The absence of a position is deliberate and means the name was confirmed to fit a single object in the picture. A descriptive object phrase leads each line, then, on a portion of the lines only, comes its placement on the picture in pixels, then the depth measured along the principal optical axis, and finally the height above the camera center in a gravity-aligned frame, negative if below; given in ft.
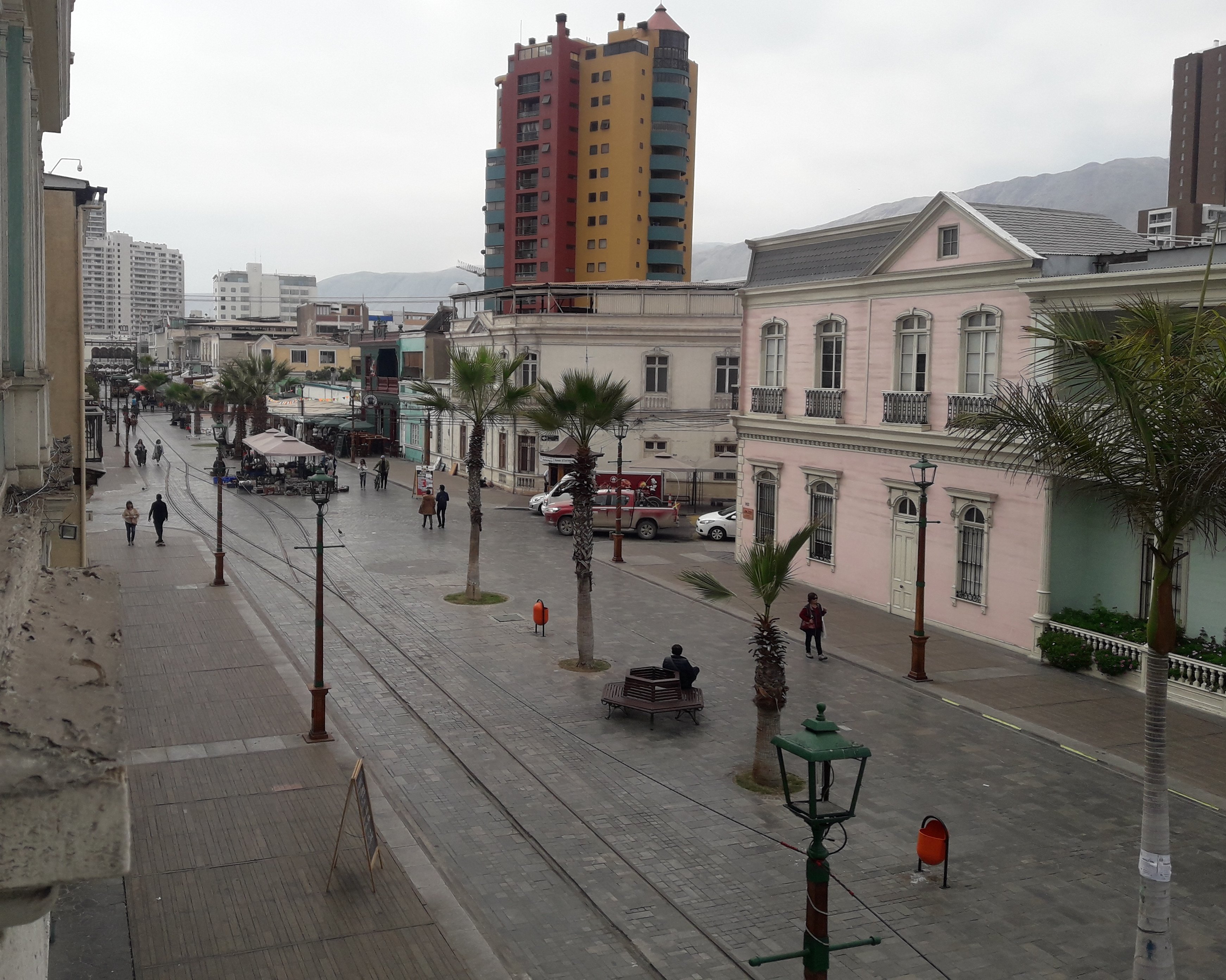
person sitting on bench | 58.59 -13.48
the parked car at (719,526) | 123.44 -12.54
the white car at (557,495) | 129.18 -9.95
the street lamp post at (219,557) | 92.12 -12.60
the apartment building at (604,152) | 301.43 +70.51
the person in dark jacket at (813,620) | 70.90 -13.05
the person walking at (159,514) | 113.29 -11.30
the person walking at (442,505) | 127.34 -11.17
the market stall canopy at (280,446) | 152.56 -5.75
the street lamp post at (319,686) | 53.52 -13.41
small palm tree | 48.49 -10.44
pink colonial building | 74.59 +1.96
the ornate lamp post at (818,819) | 25.96 -9.51
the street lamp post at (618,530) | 107.86 -11.68
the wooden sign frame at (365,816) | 38.50 -14.23
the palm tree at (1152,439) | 30.78 -0.59
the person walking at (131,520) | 110.73 -11.59
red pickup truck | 124.88 -11.91
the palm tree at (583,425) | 67.77 -1.01
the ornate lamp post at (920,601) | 65.21 -10.98
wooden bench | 57.16 -14.71
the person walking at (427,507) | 126.52 -11.28
